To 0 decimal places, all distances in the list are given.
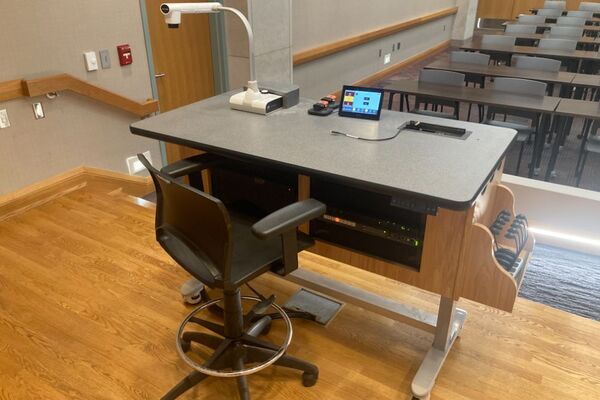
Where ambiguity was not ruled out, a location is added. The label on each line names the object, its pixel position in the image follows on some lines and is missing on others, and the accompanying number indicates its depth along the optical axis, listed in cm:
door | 366
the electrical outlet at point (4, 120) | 279
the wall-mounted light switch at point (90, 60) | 315
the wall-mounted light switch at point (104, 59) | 325
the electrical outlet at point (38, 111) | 295
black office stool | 141
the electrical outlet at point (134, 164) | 368
